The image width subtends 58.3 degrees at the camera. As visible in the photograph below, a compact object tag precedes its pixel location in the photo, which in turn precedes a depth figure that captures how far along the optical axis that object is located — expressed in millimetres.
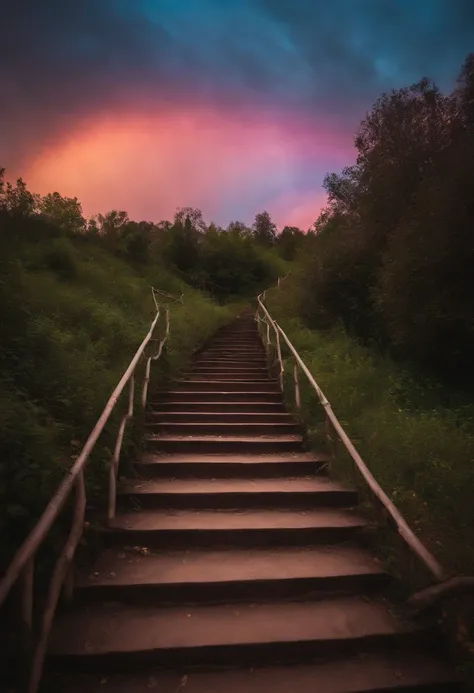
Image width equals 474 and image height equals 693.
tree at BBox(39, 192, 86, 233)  22828
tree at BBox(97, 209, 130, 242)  24578
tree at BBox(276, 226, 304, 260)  41541
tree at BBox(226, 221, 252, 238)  31297
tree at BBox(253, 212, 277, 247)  51088
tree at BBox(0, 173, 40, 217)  16208
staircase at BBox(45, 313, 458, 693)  2623
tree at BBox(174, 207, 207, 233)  29244
